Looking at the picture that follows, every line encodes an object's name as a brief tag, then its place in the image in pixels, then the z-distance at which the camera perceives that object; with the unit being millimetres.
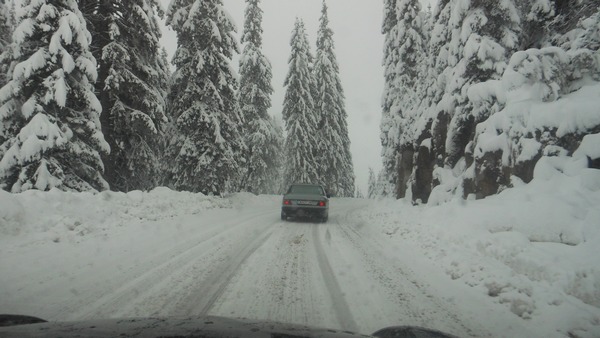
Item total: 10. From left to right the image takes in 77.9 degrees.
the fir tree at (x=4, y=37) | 12594
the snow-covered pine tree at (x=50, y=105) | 10688
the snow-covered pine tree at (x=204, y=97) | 18891
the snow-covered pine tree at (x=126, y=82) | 13938
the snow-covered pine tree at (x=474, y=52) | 12820
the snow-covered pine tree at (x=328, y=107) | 37406
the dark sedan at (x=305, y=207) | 14742
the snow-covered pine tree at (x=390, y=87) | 26109
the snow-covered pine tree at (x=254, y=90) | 29312
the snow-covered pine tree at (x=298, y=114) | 33875
